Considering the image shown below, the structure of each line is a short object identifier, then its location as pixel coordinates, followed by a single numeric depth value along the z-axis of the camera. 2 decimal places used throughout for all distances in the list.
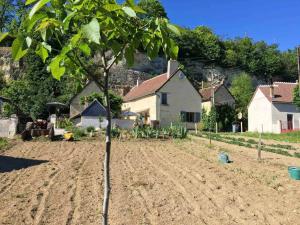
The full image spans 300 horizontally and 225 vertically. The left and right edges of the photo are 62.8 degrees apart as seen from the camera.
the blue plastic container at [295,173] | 6.66
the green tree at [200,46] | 36.35
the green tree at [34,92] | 23.71
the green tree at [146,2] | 32.86
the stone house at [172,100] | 23.89
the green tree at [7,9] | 33.99
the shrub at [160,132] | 15.65
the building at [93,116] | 17.50
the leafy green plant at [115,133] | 15.36
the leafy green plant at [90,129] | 16.10
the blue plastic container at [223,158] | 8.80
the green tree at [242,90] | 31.69
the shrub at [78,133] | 14.95
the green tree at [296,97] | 21.59
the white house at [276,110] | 22.82
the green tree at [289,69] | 41.03
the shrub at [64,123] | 19.41
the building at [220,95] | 28.17
